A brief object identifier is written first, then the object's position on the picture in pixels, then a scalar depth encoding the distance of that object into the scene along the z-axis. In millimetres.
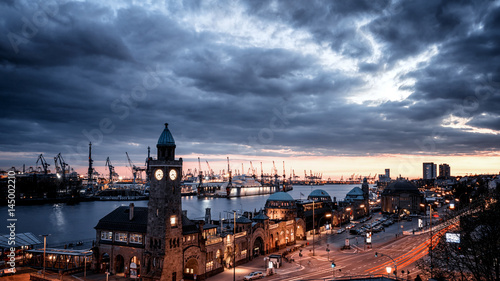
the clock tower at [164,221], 62625
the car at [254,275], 66638
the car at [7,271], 64125
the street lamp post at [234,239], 76225
